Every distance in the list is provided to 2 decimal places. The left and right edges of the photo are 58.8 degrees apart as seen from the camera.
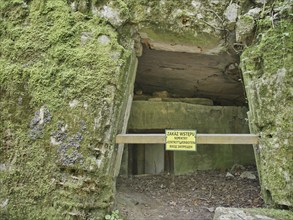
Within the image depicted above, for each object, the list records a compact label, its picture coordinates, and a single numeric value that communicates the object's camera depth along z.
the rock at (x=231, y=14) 3.01
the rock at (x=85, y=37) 2.92
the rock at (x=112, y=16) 2.98
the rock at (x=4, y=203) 2.67
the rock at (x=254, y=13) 2.94
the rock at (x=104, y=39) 2.90
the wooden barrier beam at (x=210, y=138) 2.70
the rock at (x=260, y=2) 2.94
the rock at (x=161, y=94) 4.89
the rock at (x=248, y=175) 4.28
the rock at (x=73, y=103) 2.77
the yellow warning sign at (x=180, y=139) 2.70
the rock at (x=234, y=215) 2.31
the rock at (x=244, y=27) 2.91
